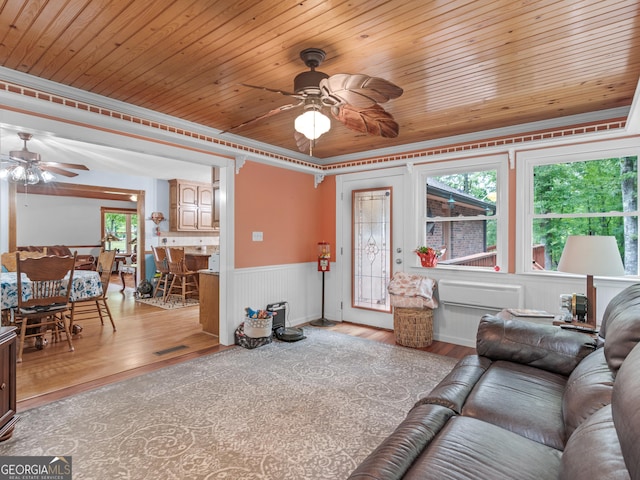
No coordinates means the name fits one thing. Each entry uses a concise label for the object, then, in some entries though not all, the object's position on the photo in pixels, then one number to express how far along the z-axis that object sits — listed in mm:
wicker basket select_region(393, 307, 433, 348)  3990
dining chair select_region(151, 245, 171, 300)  6690
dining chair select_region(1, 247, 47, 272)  4629
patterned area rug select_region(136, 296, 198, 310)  6250
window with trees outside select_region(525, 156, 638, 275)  3301
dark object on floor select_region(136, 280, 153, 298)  7055
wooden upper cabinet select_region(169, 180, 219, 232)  7996
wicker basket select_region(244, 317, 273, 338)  3977
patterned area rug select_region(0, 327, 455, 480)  1943
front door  4688
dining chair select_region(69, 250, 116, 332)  4376
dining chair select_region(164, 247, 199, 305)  6367
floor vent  3789
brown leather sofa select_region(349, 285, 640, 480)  994
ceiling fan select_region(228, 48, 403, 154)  1942
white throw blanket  4023
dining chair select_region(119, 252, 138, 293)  7783
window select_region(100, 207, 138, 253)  11227
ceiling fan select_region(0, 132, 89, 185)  4684
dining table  3623
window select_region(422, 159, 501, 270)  4051
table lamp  2350
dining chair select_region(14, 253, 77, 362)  3504
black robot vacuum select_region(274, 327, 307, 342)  4188
